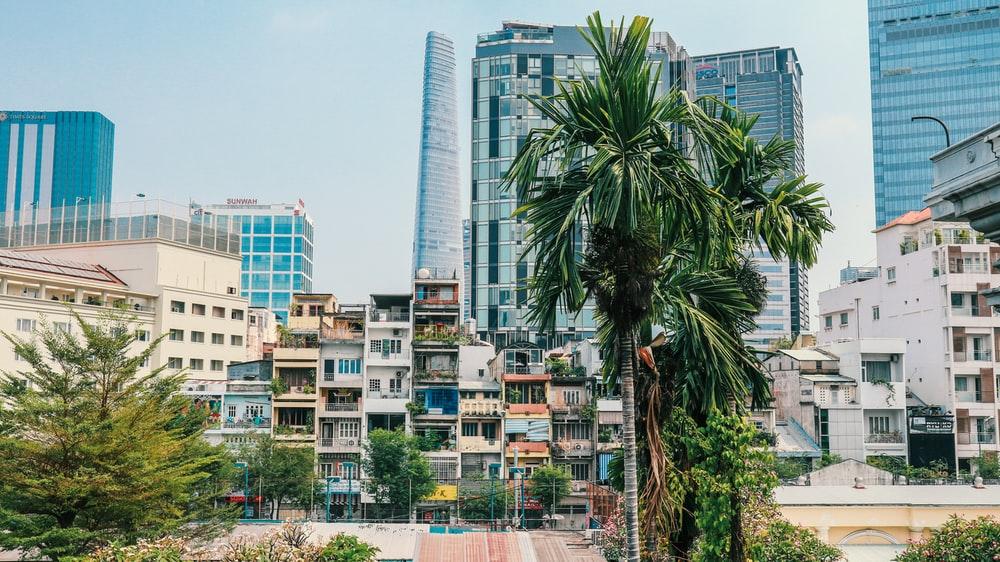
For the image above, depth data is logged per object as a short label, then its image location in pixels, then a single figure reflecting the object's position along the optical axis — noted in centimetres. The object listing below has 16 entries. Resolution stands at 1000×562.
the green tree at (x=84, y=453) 2575
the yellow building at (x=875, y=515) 3167
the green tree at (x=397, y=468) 4819
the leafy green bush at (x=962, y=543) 1764
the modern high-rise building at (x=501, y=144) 10162
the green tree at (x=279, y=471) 4844
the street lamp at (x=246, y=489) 4600
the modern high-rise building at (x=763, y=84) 17638
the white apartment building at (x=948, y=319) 5600
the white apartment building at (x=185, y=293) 6325
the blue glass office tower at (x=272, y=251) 13725
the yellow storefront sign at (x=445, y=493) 5134
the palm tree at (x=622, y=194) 1319
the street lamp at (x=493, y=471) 4758
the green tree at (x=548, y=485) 4928
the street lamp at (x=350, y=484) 4855
